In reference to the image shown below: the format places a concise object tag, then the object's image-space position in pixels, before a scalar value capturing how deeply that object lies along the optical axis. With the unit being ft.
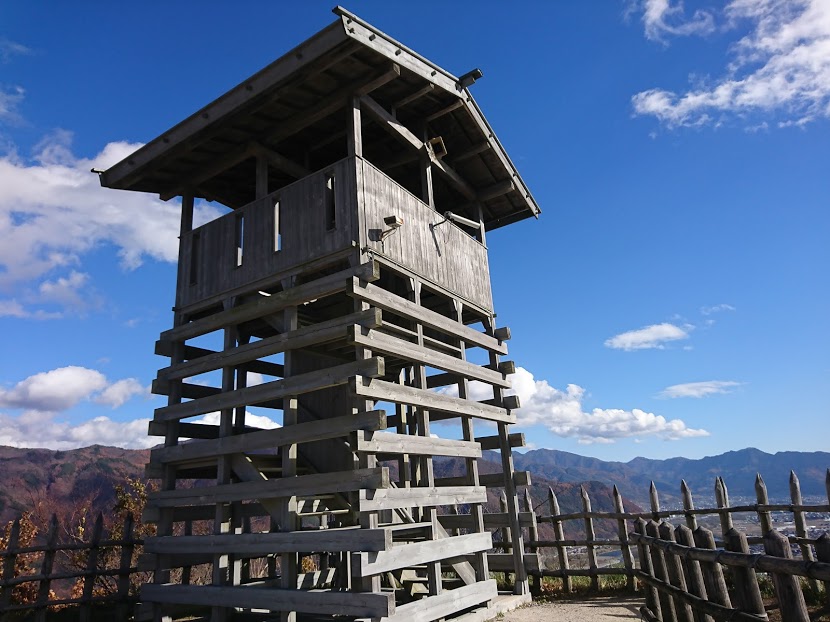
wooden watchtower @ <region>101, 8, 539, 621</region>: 28.02
